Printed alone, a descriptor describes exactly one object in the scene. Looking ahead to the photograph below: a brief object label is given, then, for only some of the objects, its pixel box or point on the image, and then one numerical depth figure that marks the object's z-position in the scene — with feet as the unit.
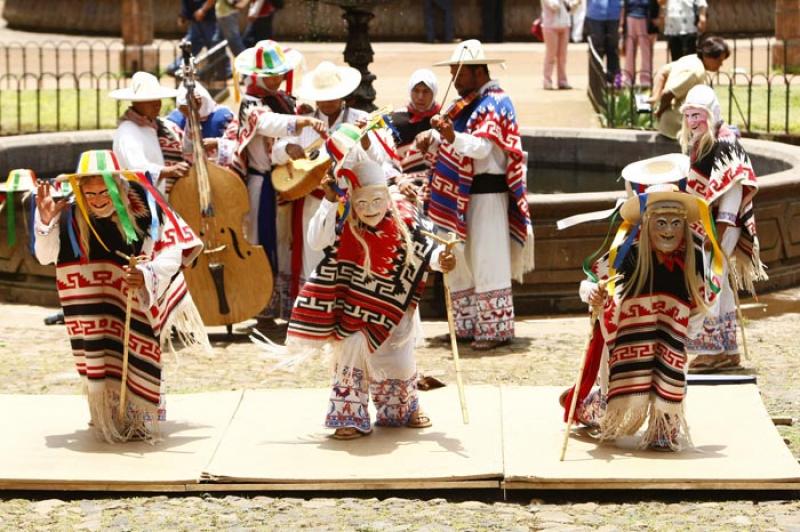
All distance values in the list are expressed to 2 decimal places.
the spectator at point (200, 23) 69.92
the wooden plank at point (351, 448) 27.12
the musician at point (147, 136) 36.85
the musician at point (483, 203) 37.04
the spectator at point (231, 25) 68.13
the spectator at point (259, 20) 69.92
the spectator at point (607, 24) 67.87
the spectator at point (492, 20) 87.10
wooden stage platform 26.91
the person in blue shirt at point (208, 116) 39.30
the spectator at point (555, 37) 68.64
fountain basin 40.70
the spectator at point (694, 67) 41.01
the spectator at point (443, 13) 86.12
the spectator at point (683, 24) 63.26
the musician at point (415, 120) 38.14
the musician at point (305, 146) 37.35
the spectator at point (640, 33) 67.10
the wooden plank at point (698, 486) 26.61
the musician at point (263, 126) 38.06
